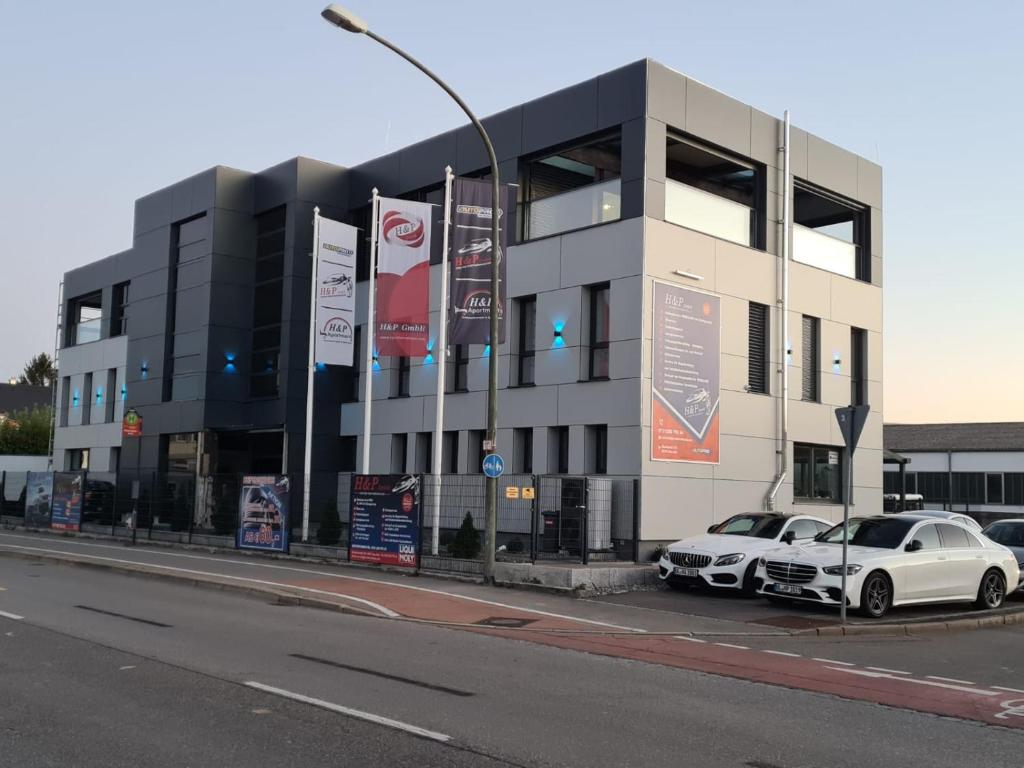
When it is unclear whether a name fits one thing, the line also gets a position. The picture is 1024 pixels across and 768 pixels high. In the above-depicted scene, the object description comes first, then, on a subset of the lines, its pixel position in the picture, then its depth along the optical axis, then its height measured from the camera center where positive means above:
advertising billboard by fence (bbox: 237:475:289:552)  25.59 -0.94
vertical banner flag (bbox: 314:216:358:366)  28.14 +4.89
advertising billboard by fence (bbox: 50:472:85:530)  34.72 -1.08
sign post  15.08 +0.97
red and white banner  24.58 +4.82
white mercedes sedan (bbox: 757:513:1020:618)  16.05 -1.17
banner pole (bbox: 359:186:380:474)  26.21 +3.67
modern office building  24.27 +4.95
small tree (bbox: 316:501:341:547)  24.73 -1.20
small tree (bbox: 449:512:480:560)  21.38 -1.27
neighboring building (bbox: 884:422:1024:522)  55.88 +1.57
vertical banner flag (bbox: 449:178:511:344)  21.95 +4.63
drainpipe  26.64 +4.09
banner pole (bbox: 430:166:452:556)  23.83 +3.24
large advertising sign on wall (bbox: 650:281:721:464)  23.78 +2.63
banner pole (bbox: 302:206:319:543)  27.95 +3.68
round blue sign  19.17 +0.32
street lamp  18.62 +1.81
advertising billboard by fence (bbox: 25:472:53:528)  36.34 -1.05
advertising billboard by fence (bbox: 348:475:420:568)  21.67 -0.88
